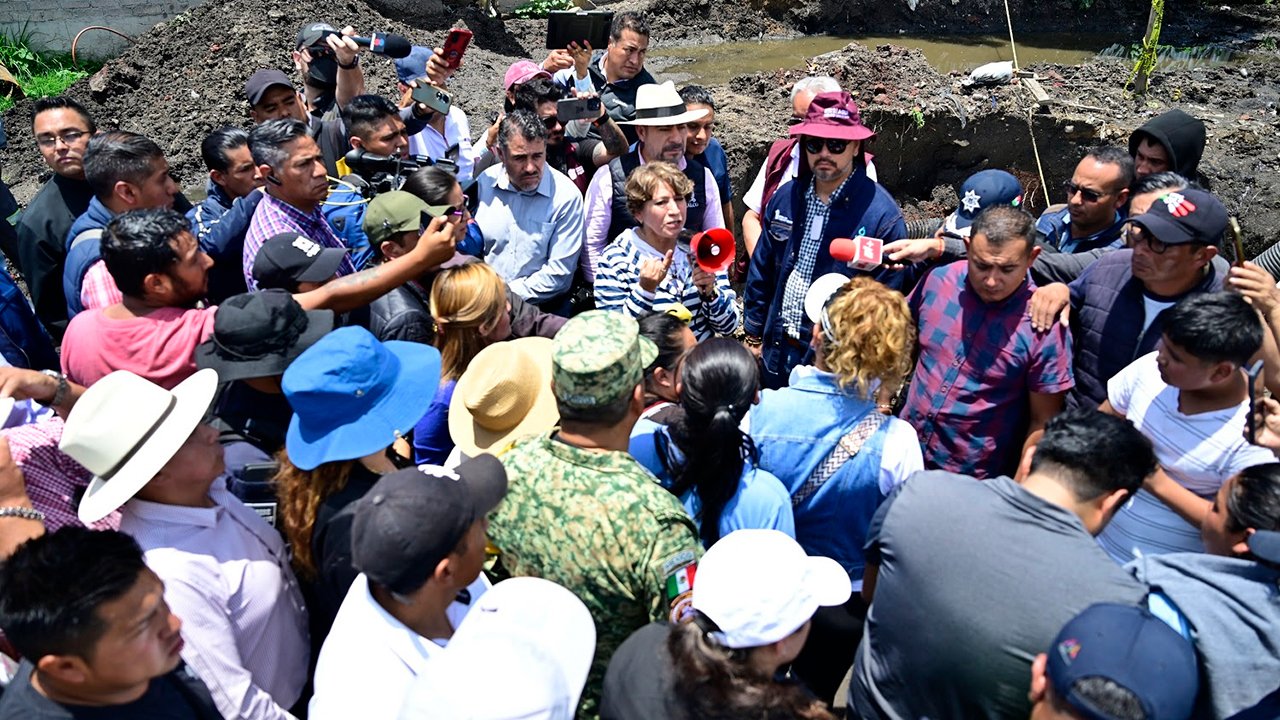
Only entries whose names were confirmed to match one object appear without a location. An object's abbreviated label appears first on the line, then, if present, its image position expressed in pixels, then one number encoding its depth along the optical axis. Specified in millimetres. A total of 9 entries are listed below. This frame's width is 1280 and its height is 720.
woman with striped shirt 3762
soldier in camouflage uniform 2029
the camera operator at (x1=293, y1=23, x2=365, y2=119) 5414
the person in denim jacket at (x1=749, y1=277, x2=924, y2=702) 2574
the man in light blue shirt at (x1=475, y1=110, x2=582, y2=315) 4293
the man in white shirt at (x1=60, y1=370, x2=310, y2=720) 1999
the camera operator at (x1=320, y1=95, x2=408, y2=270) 4148
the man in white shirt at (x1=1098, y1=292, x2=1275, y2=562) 2523
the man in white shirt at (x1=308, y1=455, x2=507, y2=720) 1790
